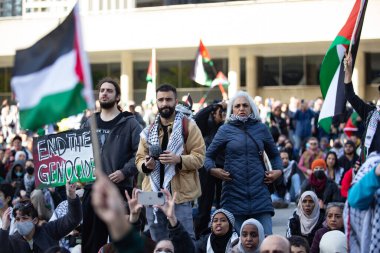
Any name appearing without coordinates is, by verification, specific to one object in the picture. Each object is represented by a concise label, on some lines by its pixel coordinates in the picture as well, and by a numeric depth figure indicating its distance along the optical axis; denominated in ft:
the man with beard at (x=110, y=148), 33.35
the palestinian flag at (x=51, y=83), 20.80
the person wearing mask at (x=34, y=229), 32.86
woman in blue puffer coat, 34.40
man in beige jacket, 32.55
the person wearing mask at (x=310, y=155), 68.44
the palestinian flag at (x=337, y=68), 32.40
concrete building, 136.77
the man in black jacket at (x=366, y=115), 28.99
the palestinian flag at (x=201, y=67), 80.55
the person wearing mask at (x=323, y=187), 48.52
